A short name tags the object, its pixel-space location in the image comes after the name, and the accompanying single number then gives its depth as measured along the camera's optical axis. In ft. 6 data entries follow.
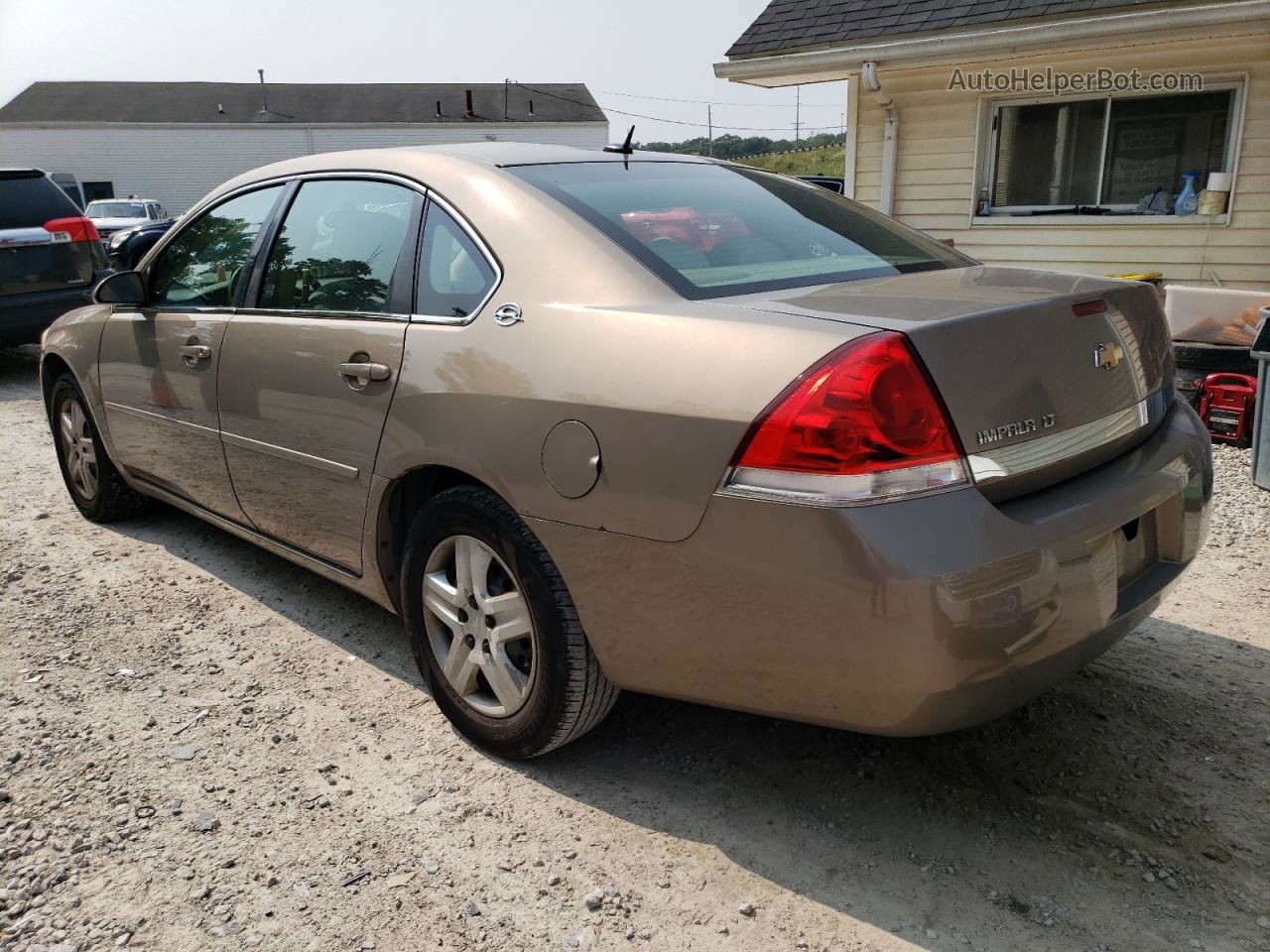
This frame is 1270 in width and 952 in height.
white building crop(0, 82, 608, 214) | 133.28
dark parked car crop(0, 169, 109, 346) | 28.86
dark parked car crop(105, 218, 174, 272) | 48.98
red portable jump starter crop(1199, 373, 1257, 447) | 19.17
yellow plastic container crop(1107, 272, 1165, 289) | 26.61
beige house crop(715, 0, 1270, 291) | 25.61
